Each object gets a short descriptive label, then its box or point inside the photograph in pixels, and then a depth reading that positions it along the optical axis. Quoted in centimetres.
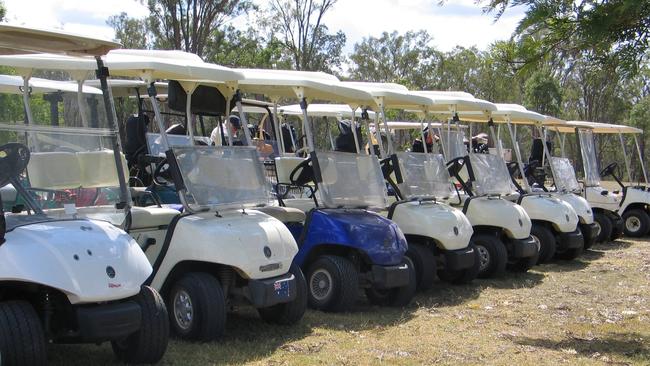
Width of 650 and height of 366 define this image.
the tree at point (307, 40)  3098
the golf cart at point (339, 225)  695
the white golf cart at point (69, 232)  414
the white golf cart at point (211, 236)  561
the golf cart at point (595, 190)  1352
